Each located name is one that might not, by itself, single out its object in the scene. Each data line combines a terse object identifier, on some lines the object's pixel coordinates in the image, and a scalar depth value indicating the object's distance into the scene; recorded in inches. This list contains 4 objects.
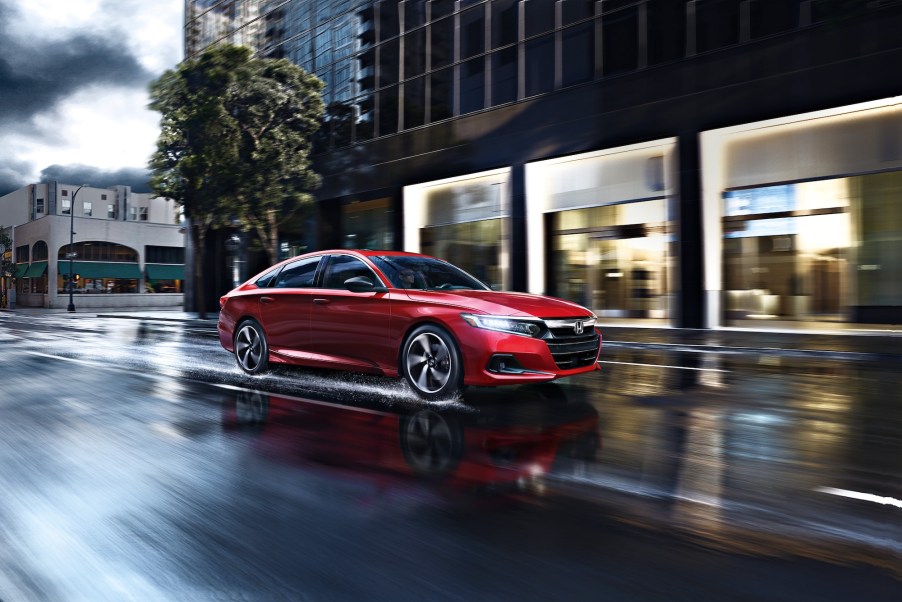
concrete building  2331.4
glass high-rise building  637.3
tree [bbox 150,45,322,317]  978.1
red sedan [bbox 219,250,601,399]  242.2
